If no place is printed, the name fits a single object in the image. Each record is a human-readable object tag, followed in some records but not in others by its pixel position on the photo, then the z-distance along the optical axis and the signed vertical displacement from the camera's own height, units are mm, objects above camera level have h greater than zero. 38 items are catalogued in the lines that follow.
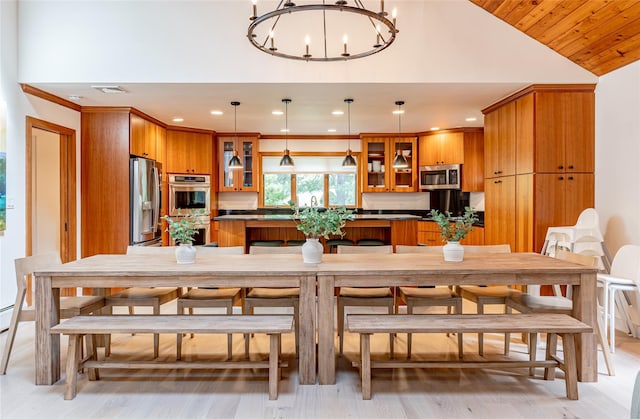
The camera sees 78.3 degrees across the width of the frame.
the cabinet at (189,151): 6297 +899
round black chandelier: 3861 +1719
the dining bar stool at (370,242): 4746 -451
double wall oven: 6293 +133
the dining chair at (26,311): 2645 -687
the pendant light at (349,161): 5211 +593
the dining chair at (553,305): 2695 -721
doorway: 4098 +196
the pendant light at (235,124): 4802 +984
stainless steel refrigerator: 4887 +41
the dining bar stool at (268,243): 4625 -445
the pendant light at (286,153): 4711 +691
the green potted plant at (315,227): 2703 -149
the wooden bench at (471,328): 2271 -713
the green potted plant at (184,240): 2727 -240
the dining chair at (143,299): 2939 -703
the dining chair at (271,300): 2900 -703
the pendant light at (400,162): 5230 +579
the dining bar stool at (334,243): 4770 -457
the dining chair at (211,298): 2922 -708
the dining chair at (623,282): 3055 -618
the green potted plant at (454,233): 2787 -201
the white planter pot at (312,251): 2699 -316
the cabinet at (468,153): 6516 +863
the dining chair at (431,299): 2947 -713
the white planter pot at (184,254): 2725 -335
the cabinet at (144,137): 4945 +940
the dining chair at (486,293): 3010 -697
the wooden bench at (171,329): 2283 -715
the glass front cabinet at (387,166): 7156 +721
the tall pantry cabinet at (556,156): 3988 +495
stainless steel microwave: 6586 +492
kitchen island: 4543 -270
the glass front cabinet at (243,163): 7016 +756
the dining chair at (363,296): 2920 -686
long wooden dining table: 2488 -486
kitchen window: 7457 +430
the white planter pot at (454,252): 2785 -335
